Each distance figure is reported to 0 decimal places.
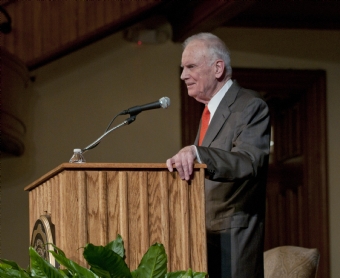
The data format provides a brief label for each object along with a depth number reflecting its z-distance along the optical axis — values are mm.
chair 7309
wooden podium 4320
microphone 5078
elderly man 4984
